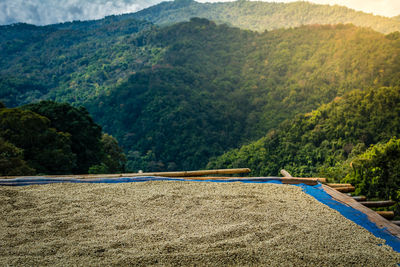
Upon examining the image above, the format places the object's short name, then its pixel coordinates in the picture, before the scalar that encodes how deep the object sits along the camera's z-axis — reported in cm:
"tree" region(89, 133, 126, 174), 1479
